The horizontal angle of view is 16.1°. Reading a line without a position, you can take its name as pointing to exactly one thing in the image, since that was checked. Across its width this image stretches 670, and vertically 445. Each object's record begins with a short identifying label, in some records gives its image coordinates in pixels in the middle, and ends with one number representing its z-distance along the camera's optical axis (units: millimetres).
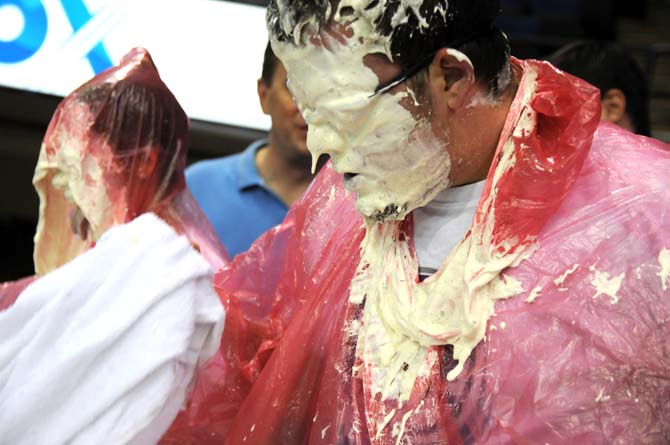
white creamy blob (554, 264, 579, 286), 2113
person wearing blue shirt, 2979
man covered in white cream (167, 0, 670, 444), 2089
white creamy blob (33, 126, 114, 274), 2550
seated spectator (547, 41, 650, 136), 2976
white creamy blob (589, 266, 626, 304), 2093
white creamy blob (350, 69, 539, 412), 2137
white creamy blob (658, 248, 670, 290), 2080
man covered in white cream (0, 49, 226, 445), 2111
